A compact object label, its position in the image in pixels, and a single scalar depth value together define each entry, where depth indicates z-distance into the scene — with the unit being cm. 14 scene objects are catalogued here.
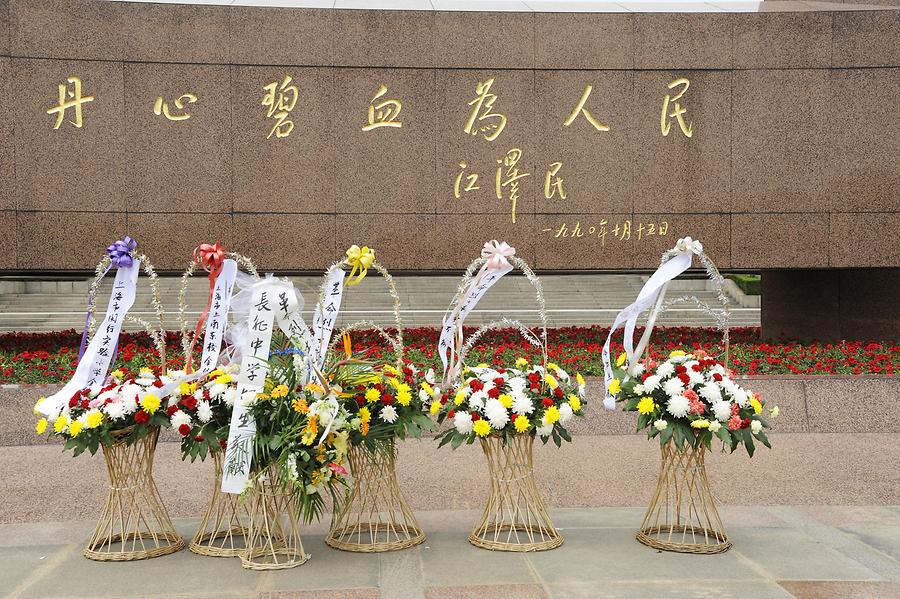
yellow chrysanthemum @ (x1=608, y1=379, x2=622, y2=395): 523
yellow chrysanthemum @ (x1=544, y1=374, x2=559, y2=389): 518
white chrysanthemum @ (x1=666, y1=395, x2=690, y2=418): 499
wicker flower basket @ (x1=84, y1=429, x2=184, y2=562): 505
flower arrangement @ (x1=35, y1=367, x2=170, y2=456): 489
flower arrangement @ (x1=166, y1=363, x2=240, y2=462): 493
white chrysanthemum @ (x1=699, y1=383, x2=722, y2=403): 504
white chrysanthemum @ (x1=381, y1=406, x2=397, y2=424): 495
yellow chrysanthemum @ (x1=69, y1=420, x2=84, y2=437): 488
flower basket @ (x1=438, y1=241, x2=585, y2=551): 503
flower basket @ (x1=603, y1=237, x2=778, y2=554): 504
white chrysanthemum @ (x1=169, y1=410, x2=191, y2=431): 490
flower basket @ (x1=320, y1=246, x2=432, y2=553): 493
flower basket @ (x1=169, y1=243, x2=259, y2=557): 492
